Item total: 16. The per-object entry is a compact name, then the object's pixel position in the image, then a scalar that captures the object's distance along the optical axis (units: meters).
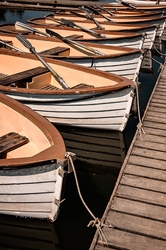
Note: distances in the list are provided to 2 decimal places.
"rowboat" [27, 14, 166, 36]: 15.17
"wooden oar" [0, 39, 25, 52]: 10.78
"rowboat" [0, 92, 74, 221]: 4.23
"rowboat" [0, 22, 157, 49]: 12.10
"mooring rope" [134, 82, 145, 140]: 7.16
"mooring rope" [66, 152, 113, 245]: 4.18
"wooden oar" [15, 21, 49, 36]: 12.05
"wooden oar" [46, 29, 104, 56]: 10.29
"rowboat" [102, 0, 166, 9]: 22.49
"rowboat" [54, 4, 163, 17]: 20.00
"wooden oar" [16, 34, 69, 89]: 8.10
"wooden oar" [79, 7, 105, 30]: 14.71
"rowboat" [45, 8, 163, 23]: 17.56
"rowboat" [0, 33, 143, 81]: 9.58
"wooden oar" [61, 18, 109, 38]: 12.87
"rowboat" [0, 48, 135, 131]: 7.20
